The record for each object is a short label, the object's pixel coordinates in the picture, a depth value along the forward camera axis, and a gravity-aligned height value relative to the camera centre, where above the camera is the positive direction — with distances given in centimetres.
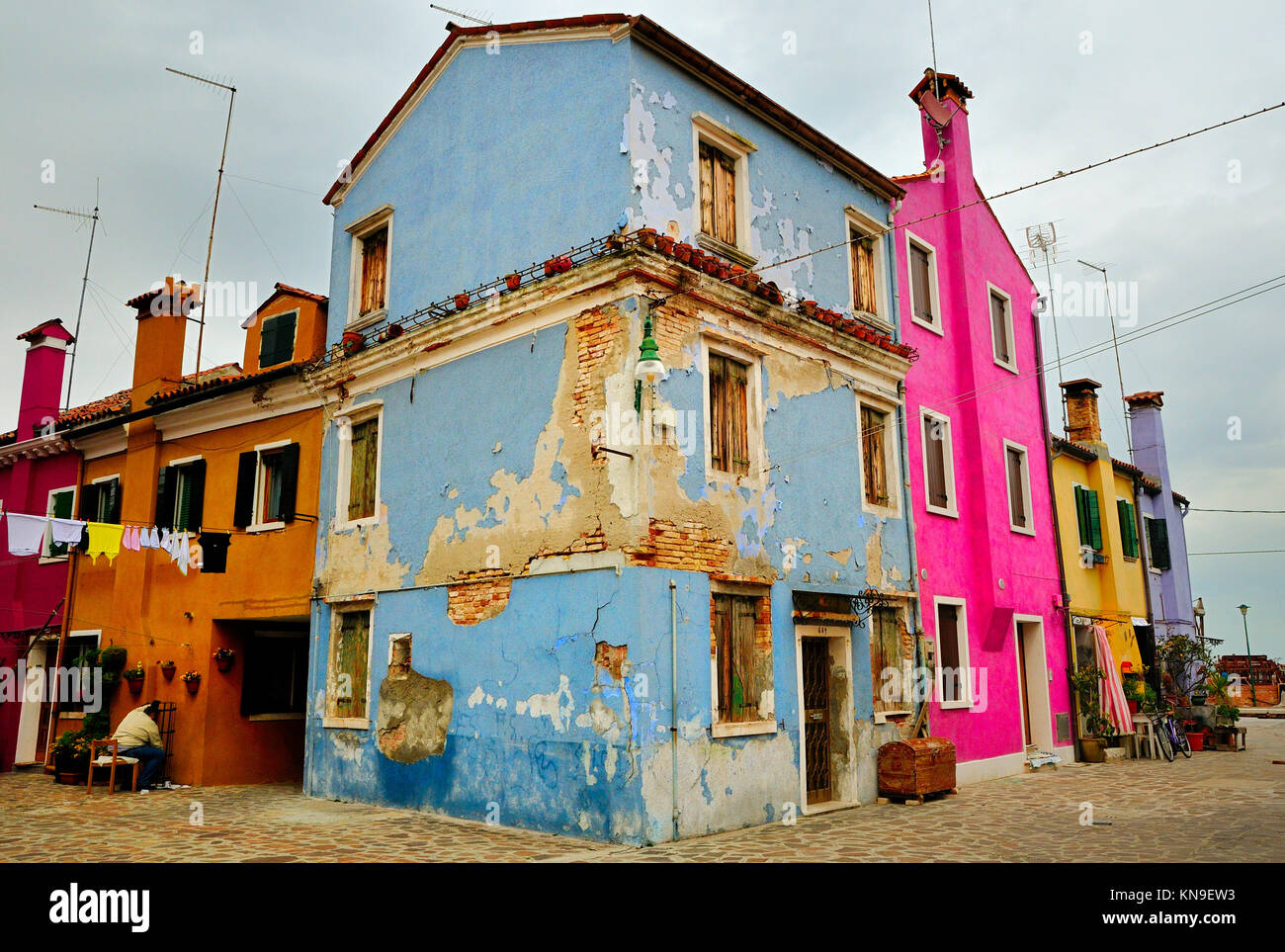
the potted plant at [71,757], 1553 -140
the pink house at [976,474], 1510 +320
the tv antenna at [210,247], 1794 +826
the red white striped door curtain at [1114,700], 1838 -74
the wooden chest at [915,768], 1249 -137
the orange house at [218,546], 1503 +197
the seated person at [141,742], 1459 -108
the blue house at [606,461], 1032 +256
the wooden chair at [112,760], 1427 -134
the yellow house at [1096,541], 1975 +259
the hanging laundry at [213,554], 1482 +178
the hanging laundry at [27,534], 1338 +192
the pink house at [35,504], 1881 +339
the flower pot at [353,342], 1420 +478
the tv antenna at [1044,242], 2078 +903
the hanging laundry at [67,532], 1392 +201
